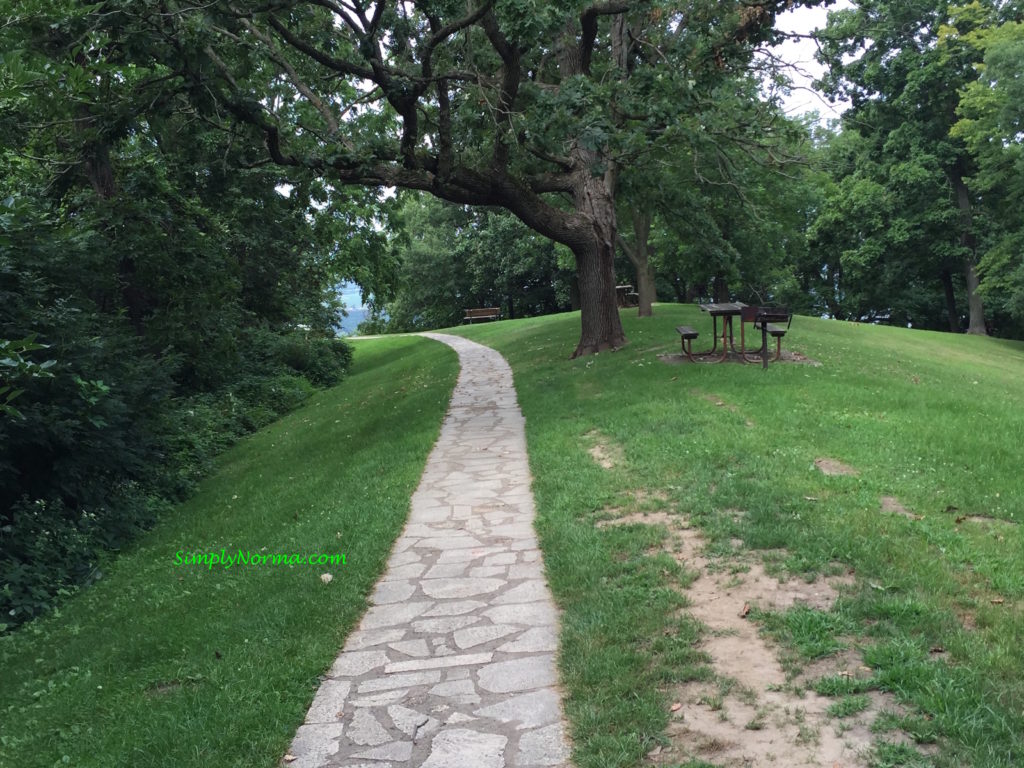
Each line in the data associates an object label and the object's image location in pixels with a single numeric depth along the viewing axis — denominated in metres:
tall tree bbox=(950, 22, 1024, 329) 25.05
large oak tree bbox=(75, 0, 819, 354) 9.95
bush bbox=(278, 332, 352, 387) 21.55
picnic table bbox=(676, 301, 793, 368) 11.98
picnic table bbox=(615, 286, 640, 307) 34.44
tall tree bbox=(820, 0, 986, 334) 31.02
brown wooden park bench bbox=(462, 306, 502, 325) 44.81
